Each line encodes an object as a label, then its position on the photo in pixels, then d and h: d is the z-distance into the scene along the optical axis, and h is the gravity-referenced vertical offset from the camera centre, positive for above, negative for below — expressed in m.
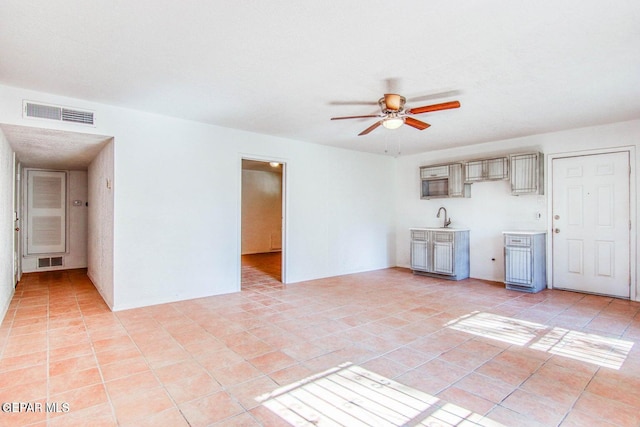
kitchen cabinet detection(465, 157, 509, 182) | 5.53 +0.79
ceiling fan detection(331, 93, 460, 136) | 3.28 +1.08
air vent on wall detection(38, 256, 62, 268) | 6.75 -0.92
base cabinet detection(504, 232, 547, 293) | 4.96 -0.71
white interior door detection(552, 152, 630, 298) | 4.65 -0.13
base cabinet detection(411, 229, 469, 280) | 5.85 -0.68
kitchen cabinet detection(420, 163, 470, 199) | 6.10 +0.66
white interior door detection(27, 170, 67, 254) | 6.60 +0.11
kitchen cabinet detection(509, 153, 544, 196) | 5.20 +0.67
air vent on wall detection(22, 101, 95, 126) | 3.48 +1.15
